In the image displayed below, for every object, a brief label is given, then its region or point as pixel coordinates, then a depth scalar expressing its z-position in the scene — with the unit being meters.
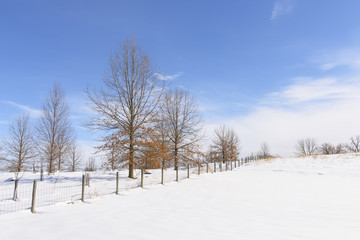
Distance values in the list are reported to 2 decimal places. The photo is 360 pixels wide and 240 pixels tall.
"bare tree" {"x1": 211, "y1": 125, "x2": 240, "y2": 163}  43.88
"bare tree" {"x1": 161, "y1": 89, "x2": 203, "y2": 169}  25.81
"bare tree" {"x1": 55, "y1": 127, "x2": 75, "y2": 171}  24.73
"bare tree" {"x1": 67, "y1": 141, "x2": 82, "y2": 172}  43.22
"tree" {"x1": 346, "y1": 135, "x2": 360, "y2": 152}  75.44
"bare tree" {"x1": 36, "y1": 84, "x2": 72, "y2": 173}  24.11
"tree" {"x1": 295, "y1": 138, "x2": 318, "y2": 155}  87.56
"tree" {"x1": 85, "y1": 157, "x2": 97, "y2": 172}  54.72
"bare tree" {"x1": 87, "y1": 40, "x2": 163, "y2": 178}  17.36
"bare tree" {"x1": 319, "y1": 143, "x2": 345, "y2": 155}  79.93
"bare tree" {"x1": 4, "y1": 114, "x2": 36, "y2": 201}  24.67
